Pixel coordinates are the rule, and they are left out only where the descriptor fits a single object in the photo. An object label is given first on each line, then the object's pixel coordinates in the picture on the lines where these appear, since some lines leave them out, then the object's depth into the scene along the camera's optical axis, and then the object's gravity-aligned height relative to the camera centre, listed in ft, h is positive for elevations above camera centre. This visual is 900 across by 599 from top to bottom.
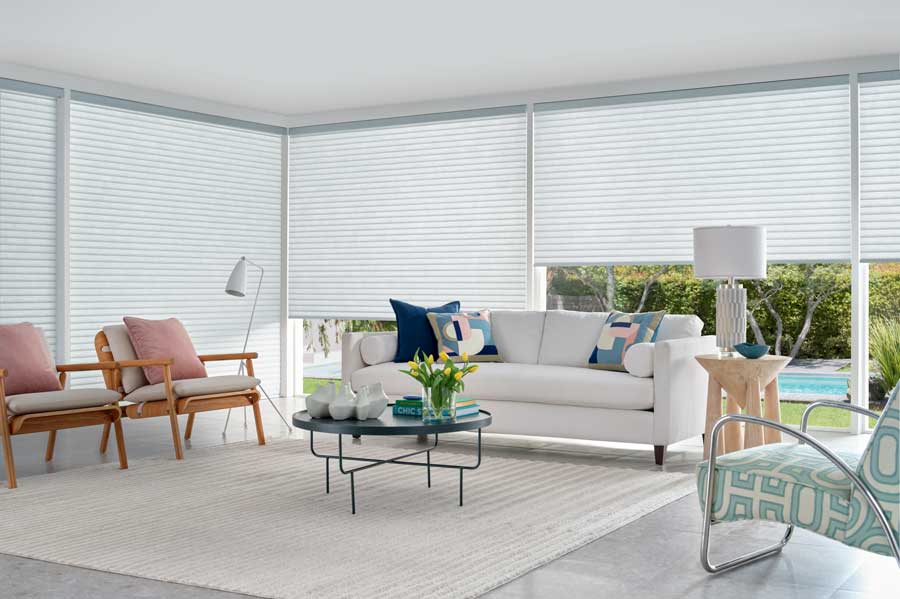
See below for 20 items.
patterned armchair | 9.37 -1.94
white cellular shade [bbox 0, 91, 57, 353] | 22.59 +2.12
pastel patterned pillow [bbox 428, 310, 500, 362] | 21.42 -0.81
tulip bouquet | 14.80 -1.36
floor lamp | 22.45 +0.44
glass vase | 14.80 -1.60
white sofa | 18.01 -1.58
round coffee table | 13.88 -1.86
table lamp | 17.61 +0.73
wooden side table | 16.99 -1.58
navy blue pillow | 21.65 -0.73
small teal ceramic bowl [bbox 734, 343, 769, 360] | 17.10 -0.84
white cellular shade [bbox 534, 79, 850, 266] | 22.31 +3.24
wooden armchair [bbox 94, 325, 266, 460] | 18.38 -1.84
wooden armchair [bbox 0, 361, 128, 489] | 15.76 -1.97
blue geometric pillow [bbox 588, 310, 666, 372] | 19.75 -0.71
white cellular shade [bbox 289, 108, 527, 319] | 25.99 +2.48
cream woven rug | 10.87 -3.11
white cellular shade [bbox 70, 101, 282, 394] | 24.43 +2.09
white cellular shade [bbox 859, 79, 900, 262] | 21.49 +3.06
